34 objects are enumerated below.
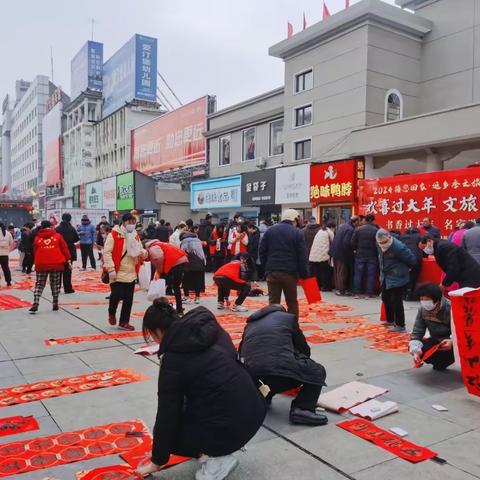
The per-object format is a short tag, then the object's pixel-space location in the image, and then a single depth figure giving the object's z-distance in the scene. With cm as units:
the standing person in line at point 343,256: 1099
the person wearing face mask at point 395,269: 717
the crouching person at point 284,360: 381
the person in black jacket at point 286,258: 677
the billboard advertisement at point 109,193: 3672
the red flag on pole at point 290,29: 2169
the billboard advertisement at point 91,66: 5228
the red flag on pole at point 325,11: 2012
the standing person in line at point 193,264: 940
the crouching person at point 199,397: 279
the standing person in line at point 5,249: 1200
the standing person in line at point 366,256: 1054
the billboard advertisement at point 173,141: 2909
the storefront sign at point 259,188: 2164
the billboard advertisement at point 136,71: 4181
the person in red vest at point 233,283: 882
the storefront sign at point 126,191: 3300
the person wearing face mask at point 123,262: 728
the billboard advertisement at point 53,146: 6278
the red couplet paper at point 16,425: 375
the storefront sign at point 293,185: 1973
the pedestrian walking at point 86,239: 1571
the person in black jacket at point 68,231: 1257
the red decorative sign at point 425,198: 1205
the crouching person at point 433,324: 497
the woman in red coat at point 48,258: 850
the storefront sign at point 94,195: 4019
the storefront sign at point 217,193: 2422
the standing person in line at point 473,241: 866
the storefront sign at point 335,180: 1775
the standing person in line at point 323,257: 1162
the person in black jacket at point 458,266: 591
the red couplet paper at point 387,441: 331
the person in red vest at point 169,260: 823
